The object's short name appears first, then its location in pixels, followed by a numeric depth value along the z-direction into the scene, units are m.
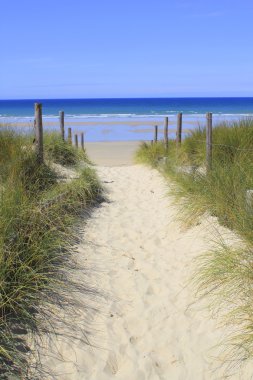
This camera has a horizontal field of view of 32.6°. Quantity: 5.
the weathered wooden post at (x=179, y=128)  12.01
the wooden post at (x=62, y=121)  12.57
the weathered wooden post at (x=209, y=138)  7.87
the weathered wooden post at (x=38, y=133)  8.02
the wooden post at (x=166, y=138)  12.99
